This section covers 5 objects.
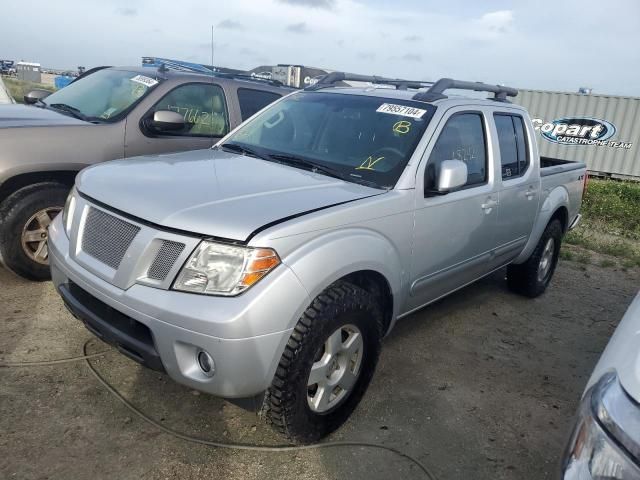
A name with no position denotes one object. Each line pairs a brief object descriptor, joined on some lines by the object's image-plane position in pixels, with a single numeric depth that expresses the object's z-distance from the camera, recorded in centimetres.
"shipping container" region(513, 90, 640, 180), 1786
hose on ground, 259
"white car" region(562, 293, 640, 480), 115
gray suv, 390
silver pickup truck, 221
